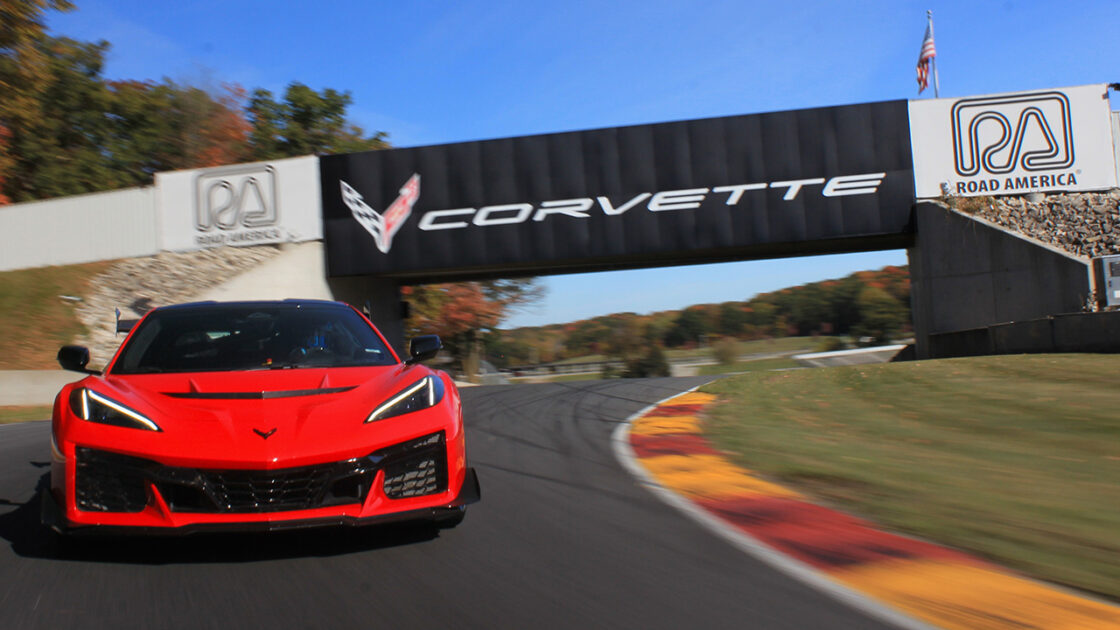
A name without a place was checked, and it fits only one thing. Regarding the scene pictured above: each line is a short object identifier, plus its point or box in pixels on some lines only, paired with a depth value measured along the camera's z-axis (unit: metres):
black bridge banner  21.05
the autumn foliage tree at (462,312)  35.97
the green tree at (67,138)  38.00
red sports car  3.42
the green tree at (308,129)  40.94
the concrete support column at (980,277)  17.41
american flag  22.86
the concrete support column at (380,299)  24.22
